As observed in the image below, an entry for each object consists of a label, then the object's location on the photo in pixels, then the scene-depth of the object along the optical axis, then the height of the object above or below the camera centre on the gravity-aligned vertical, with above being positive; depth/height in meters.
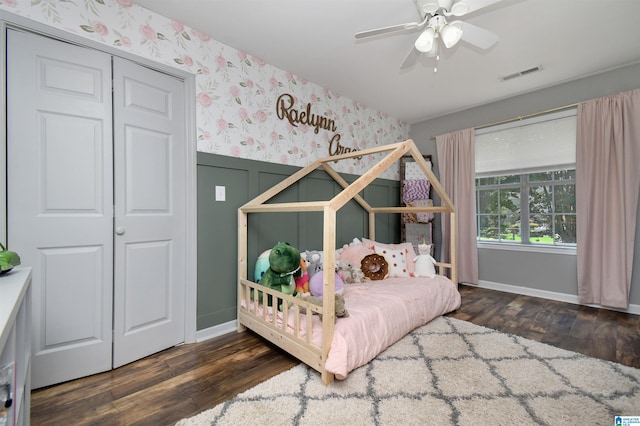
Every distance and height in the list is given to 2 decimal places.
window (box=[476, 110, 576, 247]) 3.15 +0.38
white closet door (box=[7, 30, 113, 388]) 1.56 +0.12
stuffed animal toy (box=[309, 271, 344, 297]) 2.15 -0.54
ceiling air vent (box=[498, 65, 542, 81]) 2.74 +1.39
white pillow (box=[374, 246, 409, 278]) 2.88 -0.48
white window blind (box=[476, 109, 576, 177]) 3.10 +0.80
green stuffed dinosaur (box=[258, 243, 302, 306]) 2.03 -0.39
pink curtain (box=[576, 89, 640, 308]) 2.68 +0.19
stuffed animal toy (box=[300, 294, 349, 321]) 1.76 -0.57
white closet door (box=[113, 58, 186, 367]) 1.86 +0.03
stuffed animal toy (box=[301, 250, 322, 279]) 2.45 -0.42
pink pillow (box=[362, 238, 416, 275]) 2.93 -0.36
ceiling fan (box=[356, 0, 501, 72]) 1.62 +1.13
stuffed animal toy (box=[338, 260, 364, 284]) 2.69 -0.56
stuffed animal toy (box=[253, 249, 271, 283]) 2.32 -0.42
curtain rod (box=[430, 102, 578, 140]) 3.03 +1.12
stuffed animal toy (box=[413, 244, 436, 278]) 2.82 -0.51
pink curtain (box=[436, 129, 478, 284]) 3.66 +0.25
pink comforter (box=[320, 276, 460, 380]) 1.65 -0.72
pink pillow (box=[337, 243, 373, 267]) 2.90 -0.40
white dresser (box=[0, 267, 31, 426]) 0.73 -0.41
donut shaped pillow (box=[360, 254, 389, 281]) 2.78 -0.52
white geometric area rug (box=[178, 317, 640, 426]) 1.35 -0.96
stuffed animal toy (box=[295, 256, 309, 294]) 2.26 -0.54
